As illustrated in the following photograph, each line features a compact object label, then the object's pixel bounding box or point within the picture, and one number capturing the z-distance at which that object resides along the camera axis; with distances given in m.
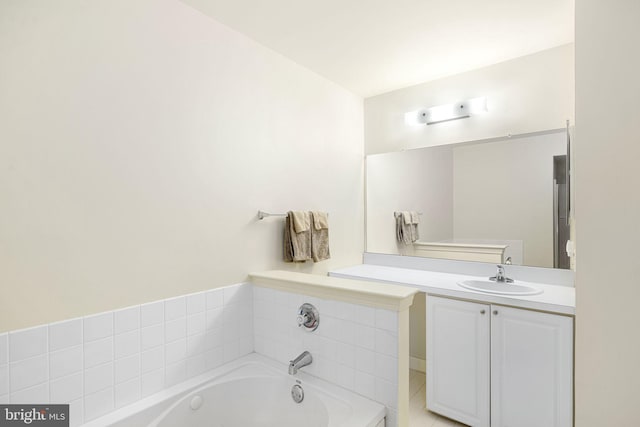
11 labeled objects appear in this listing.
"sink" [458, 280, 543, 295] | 2.12
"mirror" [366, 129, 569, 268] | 2.30
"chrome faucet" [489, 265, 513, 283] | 2.32
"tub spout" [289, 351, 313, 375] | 1.69
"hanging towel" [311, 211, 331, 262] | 2.46
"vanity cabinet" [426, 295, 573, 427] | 1.77
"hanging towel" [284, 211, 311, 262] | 2.29
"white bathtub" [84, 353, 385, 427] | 1.46
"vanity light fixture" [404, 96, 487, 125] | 2.55
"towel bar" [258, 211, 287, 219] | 2.15
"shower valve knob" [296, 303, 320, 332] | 1.74
